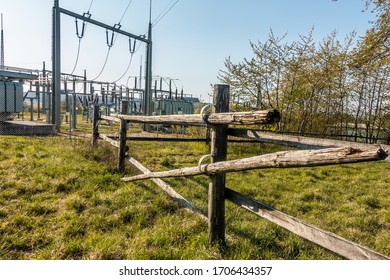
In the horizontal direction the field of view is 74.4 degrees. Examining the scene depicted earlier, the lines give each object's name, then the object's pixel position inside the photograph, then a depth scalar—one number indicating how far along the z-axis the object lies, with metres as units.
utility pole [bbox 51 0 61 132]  10.07
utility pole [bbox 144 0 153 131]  13.69
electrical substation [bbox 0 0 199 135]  9.55
